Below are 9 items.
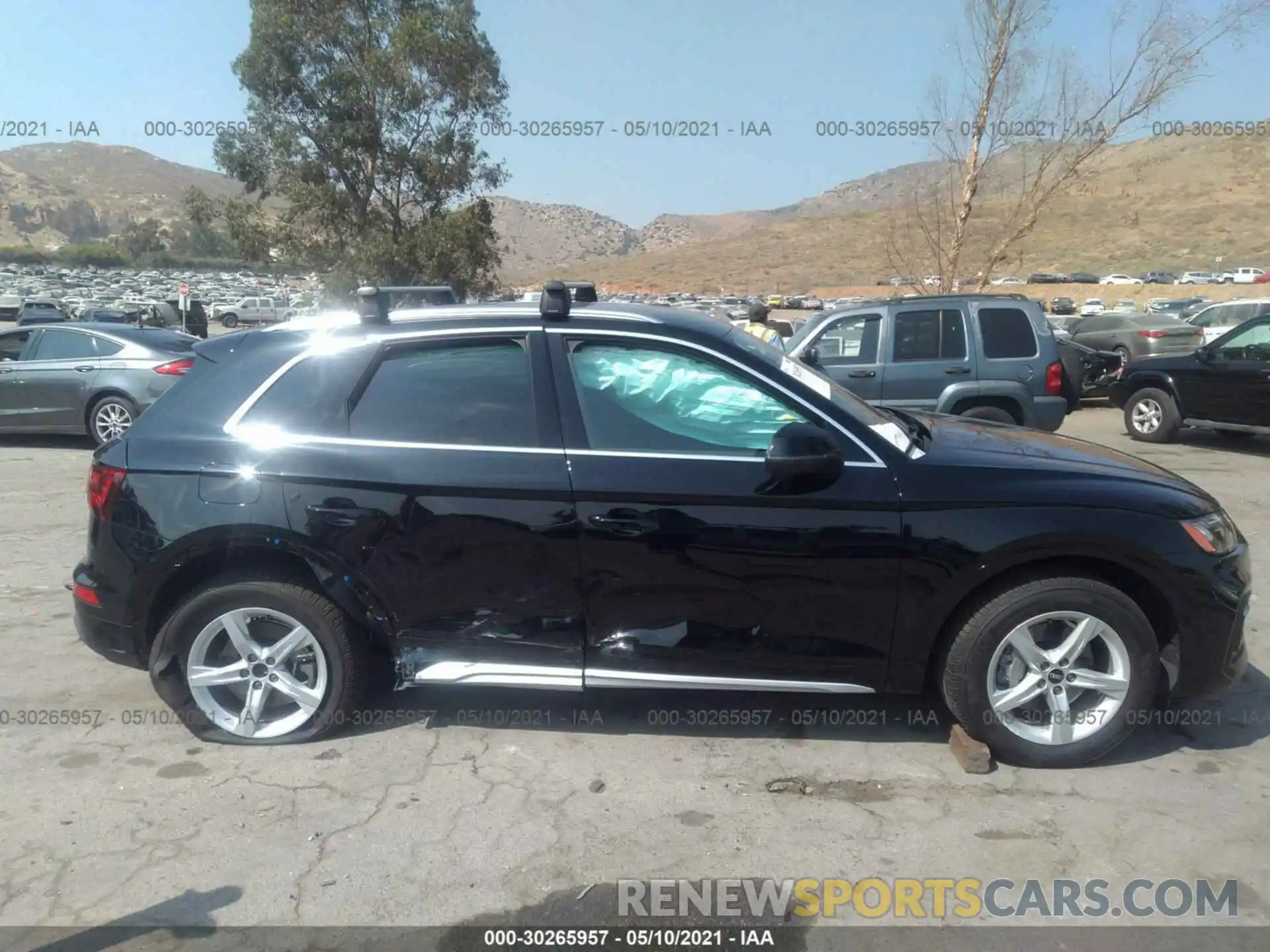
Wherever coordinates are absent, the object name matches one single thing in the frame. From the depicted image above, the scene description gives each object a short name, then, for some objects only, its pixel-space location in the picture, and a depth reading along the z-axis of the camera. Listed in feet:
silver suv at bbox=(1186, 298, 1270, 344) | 75.72
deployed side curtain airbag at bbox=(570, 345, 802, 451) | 13.12
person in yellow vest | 29.89
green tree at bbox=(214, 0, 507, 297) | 76.64
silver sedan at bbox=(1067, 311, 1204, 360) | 59.67
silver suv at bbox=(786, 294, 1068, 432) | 31.73
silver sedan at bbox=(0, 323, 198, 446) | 37.27
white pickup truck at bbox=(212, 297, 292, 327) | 142.31
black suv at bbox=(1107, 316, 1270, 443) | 35.78
